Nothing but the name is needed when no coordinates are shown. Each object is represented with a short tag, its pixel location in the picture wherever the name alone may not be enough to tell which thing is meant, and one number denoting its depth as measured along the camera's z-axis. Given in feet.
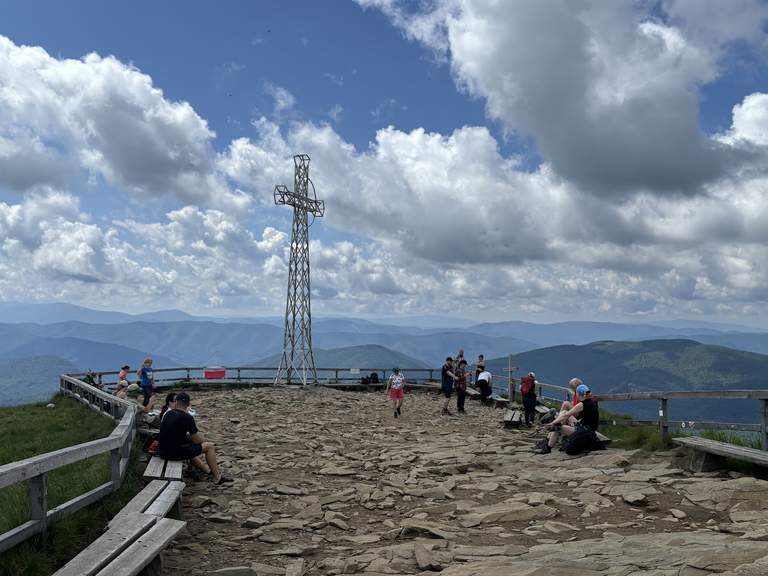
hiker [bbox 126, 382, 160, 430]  43.86
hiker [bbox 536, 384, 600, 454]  40.75
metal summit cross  105.09
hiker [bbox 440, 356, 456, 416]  73.17
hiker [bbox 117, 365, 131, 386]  73.05
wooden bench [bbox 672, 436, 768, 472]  28.35
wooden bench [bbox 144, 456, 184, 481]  28.63
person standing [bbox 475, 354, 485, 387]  81.61
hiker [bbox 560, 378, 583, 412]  45.18
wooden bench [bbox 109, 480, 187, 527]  22.31
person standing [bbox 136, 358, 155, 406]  72.59
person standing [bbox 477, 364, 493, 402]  80.43
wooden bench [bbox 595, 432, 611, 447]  41.60
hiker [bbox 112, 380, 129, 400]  69.56
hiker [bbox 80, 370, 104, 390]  92.39
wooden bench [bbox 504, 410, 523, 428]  59.16
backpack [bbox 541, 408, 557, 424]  50.86
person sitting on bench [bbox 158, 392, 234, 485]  32.55
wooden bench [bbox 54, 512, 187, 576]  16.53
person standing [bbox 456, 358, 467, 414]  72.79
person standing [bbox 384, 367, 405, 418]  68.95
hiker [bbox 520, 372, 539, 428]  58.39
